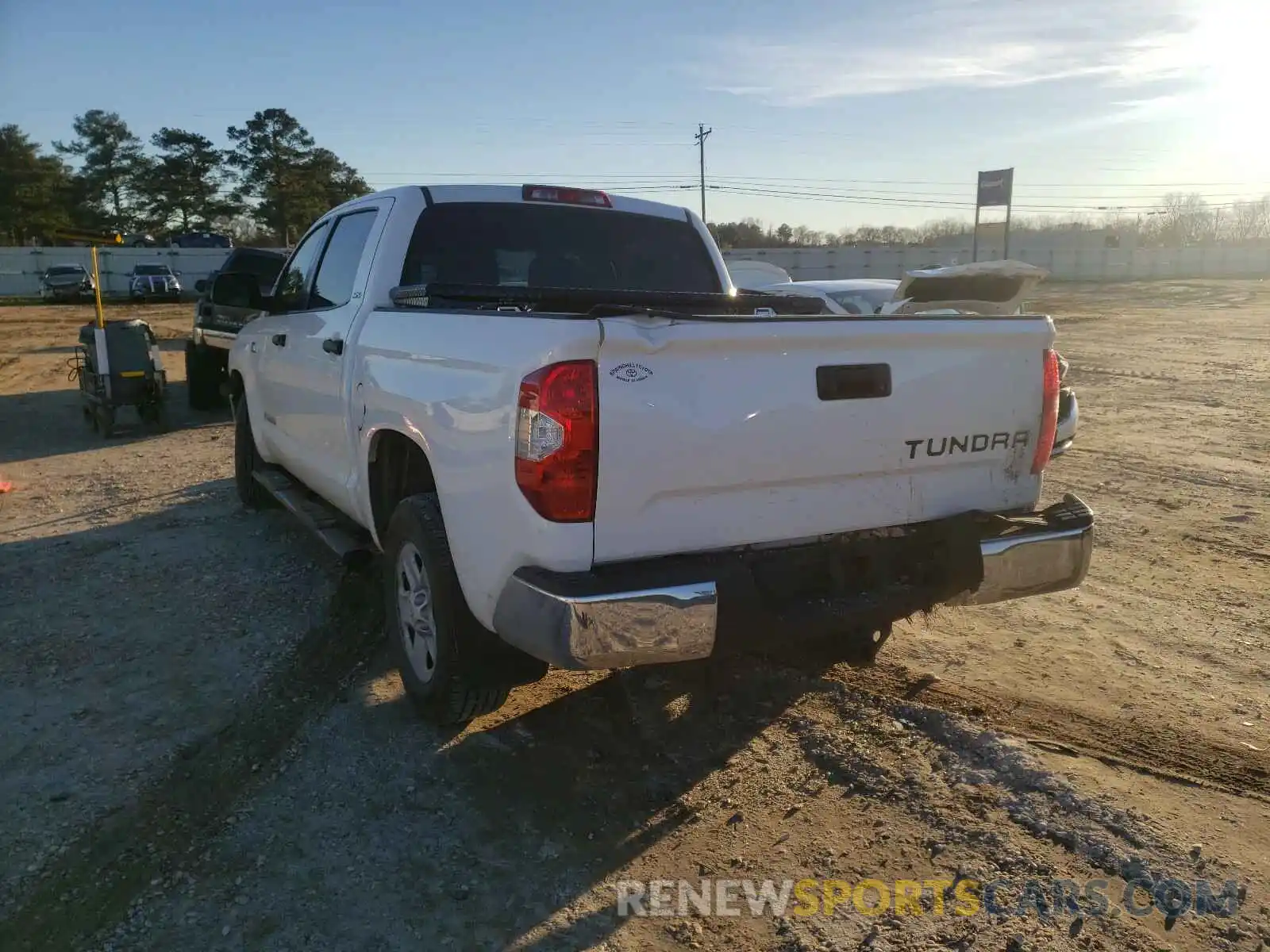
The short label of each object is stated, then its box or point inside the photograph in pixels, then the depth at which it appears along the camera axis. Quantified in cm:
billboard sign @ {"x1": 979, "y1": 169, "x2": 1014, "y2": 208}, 4831
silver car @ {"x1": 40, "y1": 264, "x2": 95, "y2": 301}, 3788
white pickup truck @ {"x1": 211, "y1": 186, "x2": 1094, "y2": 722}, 288
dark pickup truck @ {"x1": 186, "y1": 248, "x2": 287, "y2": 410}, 1174
